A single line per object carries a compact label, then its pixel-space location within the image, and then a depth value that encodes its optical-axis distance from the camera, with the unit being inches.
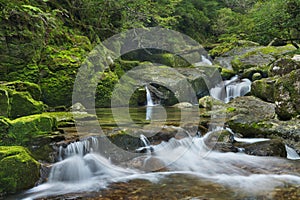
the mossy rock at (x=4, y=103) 211.3
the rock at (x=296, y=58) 317.0
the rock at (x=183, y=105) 490.6
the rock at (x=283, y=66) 318.2
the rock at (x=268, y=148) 223.3
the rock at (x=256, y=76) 556.3
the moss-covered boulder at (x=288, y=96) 253.6
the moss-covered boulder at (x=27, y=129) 188.1
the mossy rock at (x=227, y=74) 625.9
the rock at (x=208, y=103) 442.3
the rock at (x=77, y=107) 367.7
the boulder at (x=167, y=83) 488.8
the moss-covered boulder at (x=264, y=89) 377.1
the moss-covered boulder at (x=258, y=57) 656.4
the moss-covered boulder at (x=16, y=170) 151.6
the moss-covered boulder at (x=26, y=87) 270.1
